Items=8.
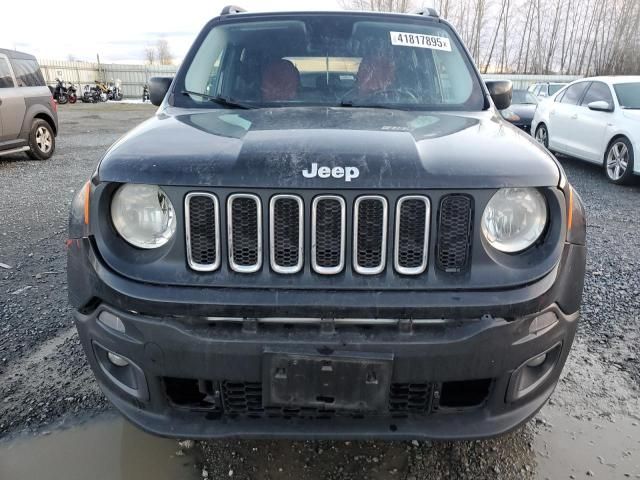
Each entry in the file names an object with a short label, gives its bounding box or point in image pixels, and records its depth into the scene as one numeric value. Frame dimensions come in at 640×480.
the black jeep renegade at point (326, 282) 1.64
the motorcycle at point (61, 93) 29.86
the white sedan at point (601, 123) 7.36
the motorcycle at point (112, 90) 33.62
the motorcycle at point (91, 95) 31.61
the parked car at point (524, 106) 12.41
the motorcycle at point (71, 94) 30.84
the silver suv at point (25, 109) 8.82
